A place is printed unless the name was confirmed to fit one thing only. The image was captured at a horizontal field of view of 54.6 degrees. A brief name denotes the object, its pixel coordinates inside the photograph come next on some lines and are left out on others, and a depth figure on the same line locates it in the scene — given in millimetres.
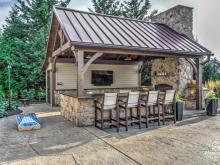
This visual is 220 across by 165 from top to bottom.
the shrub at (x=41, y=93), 16141
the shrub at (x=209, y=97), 9367
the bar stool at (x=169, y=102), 7637
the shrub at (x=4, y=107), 9523
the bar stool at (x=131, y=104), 6777
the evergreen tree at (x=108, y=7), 19719
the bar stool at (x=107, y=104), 6614
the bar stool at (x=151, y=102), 7200
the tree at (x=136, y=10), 19641
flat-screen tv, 12907
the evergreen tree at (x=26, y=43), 16203
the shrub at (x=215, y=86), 12539
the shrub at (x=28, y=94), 15398
